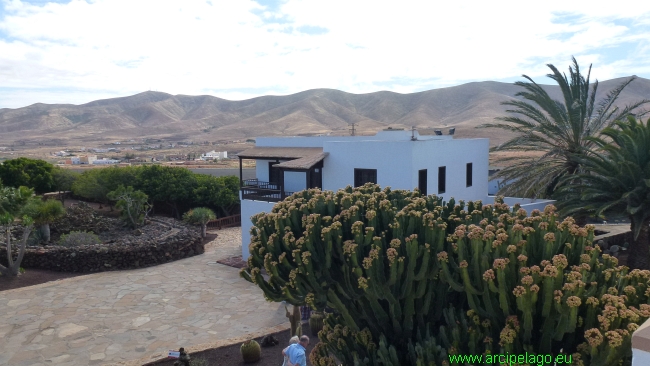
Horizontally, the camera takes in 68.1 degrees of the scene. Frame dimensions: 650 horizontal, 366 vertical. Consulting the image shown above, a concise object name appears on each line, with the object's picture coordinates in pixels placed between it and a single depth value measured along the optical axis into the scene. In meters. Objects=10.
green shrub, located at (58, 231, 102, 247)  18.81
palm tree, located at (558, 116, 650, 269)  10.71
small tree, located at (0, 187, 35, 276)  15.86
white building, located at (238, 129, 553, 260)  15.30
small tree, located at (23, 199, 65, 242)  18.56
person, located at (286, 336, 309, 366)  7.35
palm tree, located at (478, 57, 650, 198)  14.38
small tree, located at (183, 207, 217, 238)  22.50
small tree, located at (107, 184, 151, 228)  22.00
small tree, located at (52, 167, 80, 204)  28.66
